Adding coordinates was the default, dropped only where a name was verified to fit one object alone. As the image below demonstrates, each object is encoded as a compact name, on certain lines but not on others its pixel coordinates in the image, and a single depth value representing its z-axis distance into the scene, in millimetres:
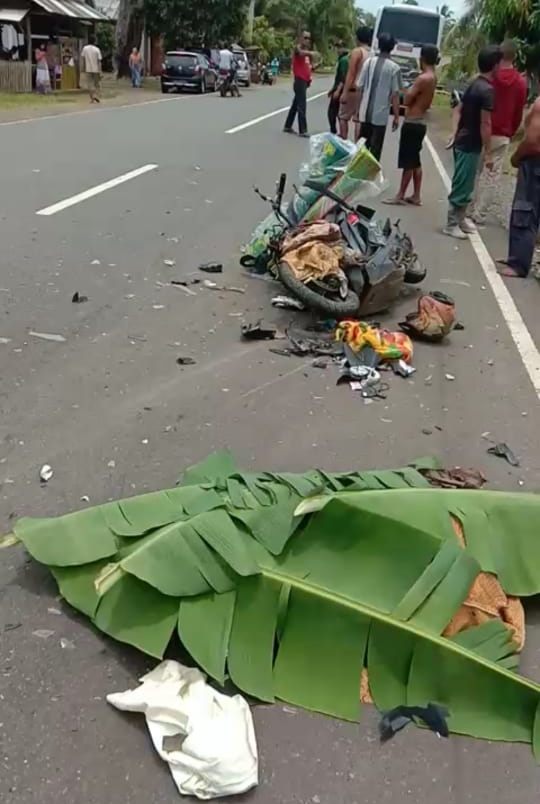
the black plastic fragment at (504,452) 4832
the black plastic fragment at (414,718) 2889
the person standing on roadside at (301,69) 19250
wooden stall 30172
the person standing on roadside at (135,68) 38897
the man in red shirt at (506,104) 10531
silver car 43781
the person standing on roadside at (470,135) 9867
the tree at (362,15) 102588
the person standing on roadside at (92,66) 27656
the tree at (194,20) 43688
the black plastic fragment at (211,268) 8102
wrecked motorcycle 6865
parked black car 36312
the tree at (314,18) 78312
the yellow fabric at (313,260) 6914
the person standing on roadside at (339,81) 16094
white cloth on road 2572
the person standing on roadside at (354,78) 13023
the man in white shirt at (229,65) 36031
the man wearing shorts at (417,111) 11188
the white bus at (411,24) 32844
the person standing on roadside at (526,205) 8188
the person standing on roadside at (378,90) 11805
